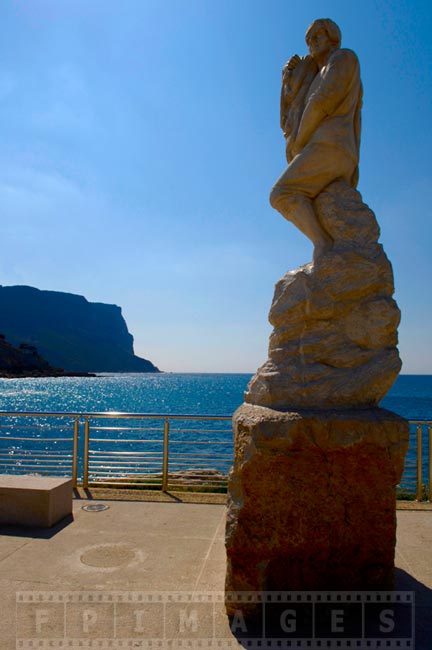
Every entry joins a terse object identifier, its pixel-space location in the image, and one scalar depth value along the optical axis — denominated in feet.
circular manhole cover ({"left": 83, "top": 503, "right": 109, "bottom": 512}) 18.95
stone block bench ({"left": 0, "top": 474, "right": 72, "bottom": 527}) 16.69
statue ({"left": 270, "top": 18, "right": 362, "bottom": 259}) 13.38
